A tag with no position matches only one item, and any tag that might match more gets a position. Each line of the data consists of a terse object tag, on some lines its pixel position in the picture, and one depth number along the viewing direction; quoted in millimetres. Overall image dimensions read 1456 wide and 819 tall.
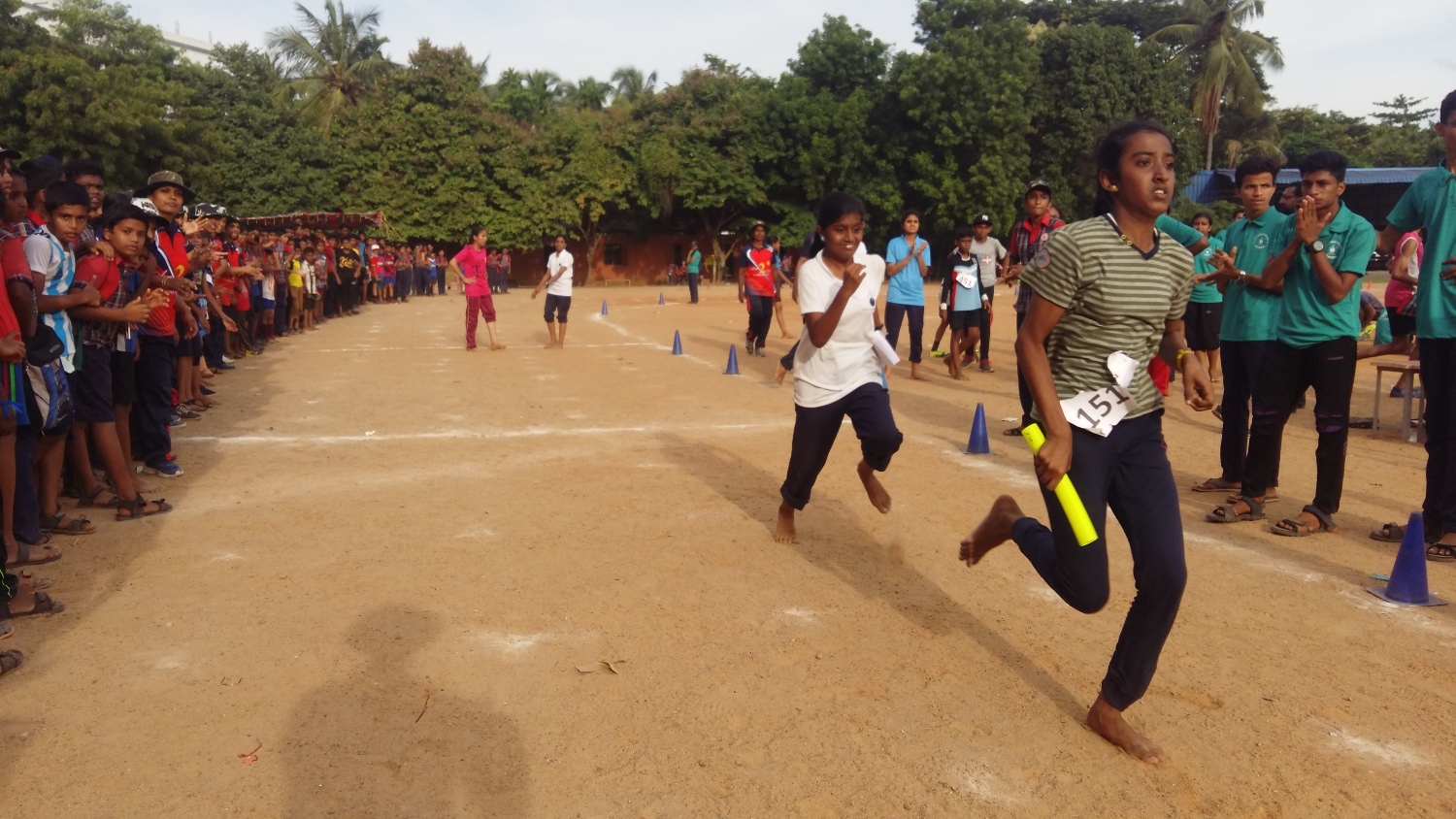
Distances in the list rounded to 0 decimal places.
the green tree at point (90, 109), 27234
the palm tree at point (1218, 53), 45594
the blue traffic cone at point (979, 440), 8211
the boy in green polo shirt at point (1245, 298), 6344
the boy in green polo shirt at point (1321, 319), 5766
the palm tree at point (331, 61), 45562
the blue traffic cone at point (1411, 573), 4699
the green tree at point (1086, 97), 40625
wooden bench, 8695
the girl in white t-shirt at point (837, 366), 5469
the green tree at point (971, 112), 39250
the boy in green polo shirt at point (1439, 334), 5461
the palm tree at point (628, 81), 61906
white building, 101606
